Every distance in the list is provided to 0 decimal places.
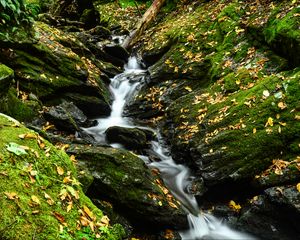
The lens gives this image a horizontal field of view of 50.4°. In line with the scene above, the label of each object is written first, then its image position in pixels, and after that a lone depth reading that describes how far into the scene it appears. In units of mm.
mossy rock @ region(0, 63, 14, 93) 5566
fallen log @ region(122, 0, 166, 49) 13531
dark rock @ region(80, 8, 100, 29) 16406
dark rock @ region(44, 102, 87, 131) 7234
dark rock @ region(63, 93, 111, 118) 8812
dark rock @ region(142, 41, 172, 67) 11359
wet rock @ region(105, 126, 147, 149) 7762
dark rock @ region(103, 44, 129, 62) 12641
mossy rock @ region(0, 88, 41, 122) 6056
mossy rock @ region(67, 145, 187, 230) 5160
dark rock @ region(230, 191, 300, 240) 5125
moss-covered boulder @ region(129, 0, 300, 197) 5859
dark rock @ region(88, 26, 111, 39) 15003
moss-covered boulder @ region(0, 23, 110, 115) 7926
